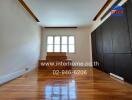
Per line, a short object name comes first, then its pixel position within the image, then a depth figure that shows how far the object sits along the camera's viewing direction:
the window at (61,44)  5.21
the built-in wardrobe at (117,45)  1.85
